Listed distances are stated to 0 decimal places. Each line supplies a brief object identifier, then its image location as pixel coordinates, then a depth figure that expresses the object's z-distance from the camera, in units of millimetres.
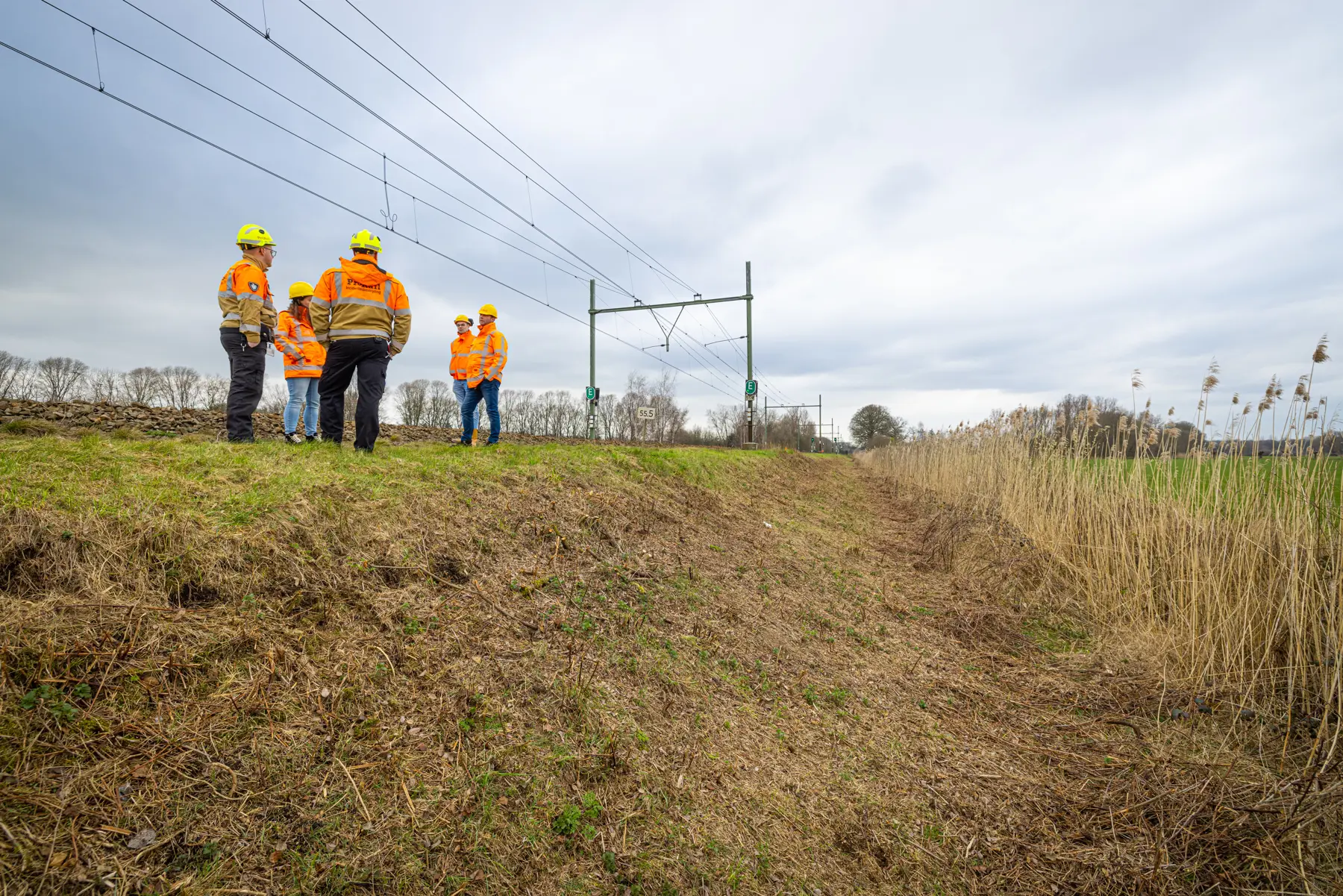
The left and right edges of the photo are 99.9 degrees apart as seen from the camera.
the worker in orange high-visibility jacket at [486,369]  7219
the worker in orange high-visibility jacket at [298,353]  6082
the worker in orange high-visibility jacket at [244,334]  5180
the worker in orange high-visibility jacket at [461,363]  7609
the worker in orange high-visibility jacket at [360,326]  5195
